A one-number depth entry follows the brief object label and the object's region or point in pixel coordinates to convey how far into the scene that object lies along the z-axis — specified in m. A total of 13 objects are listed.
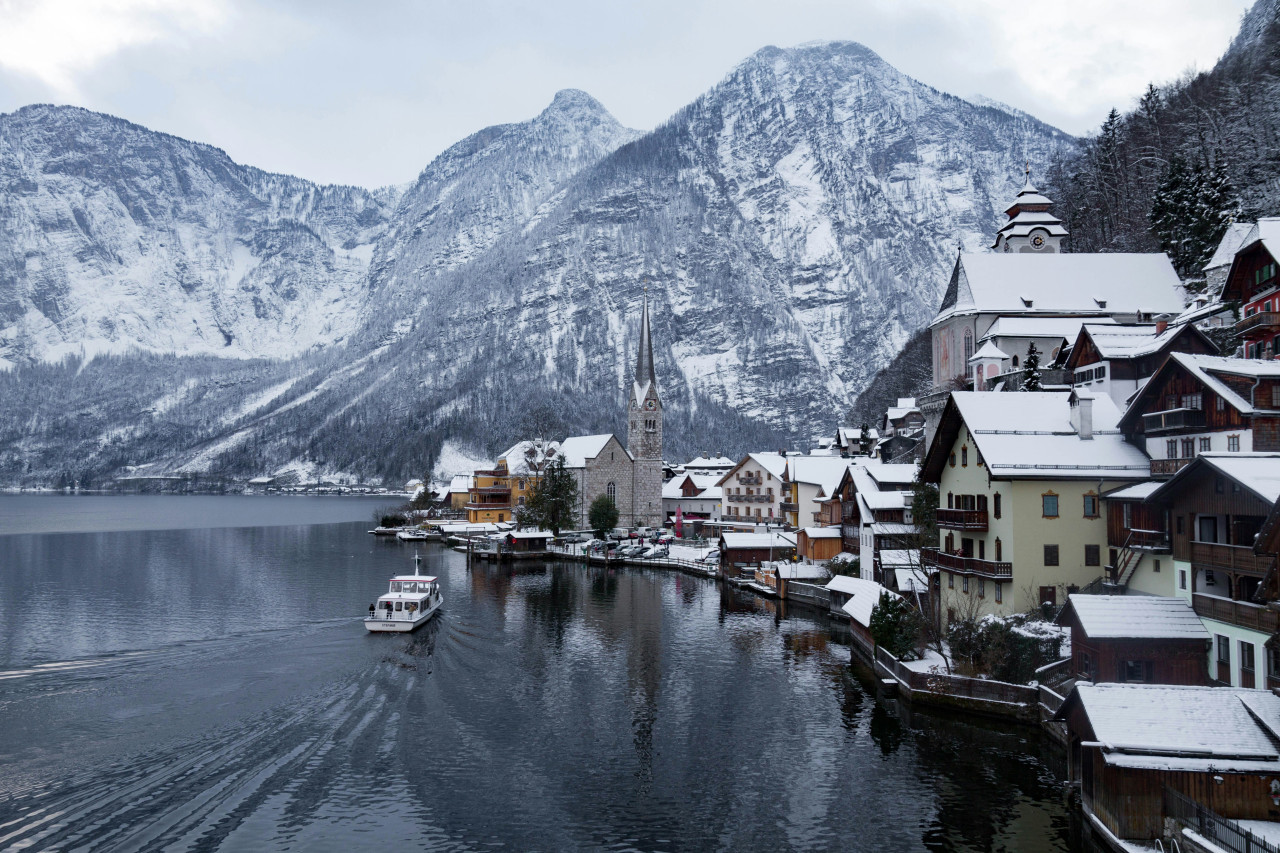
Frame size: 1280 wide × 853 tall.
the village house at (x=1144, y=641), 28.02
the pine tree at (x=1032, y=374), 54.62
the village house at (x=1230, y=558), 25.41
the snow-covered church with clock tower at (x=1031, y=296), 66.44
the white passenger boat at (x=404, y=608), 52.59
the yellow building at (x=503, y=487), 127.81
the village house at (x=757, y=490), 98.56
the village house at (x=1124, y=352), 40.72
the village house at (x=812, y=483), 76.12
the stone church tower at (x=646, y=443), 121.00
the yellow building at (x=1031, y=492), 37.09
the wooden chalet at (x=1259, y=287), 40.41
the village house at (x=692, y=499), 117.88
